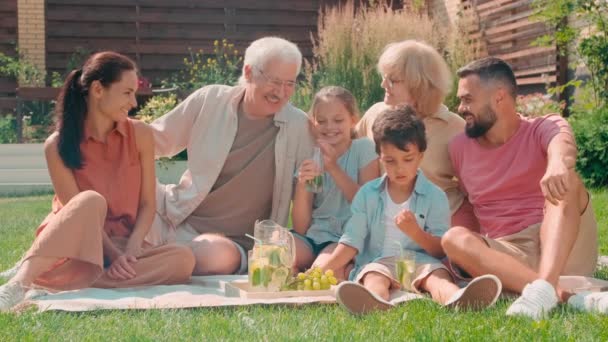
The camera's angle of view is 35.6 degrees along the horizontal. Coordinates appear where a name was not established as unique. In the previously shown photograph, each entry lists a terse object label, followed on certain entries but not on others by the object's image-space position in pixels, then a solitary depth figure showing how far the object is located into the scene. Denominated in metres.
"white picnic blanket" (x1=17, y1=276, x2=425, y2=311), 3.80
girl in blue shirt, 4.62
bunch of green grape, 4.08
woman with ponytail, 4.11
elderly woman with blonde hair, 4.79
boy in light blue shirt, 4.07
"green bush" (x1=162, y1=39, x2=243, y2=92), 12.09
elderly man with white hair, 4.84
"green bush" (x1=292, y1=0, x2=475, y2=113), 10.82
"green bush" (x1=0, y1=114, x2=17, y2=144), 13.19
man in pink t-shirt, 3.97
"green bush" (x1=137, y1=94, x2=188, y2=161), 10.28
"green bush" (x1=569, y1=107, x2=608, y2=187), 8.10
